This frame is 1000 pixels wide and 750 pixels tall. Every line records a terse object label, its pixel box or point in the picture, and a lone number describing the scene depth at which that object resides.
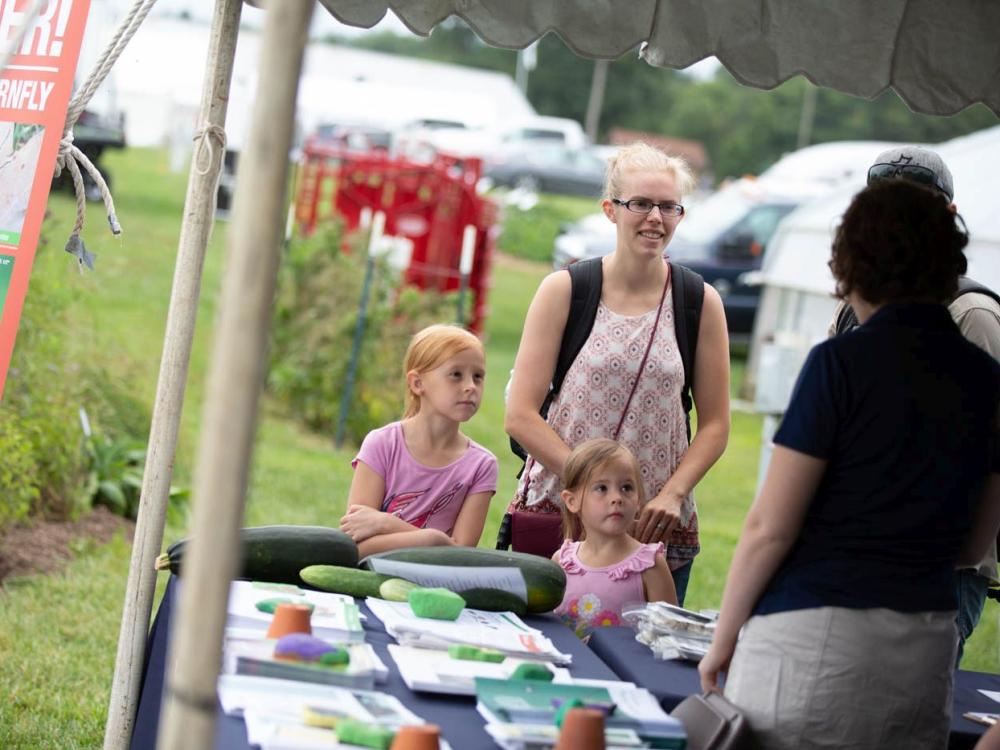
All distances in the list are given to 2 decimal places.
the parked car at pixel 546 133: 41.12
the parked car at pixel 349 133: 29.69
